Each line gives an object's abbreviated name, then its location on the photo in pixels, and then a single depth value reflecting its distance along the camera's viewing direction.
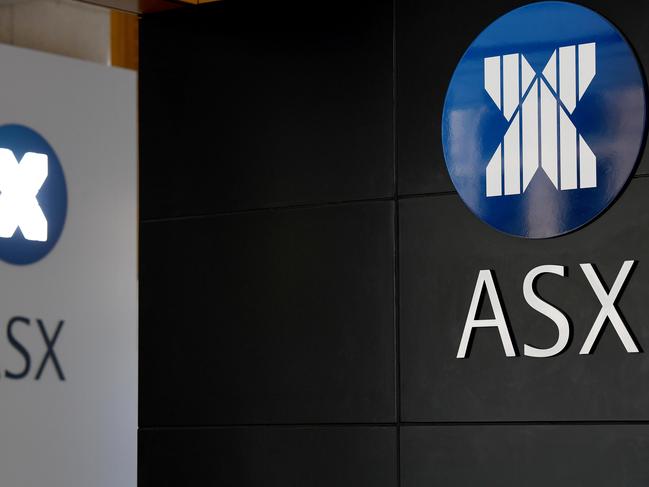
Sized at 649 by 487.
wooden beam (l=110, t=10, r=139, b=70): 7.36
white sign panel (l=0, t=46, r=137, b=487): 6.53
